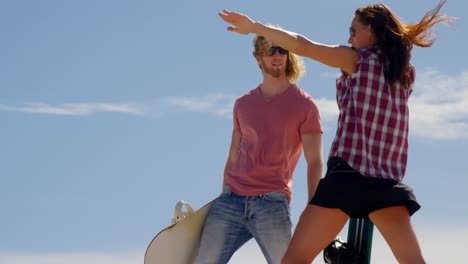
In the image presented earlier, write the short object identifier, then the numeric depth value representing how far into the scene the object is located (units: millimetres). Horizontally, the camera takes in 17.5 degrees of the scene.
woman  8411
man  10638
